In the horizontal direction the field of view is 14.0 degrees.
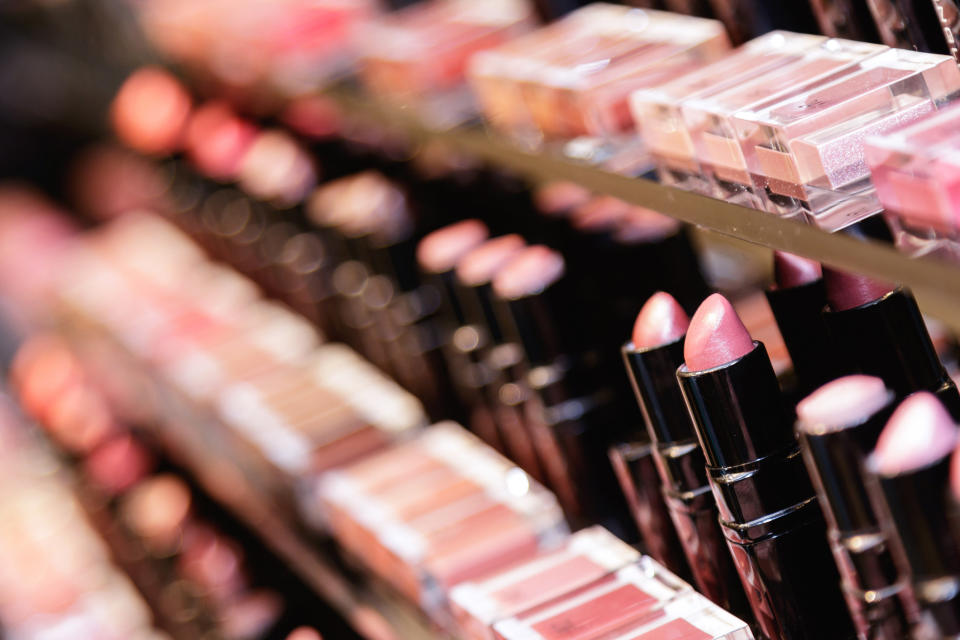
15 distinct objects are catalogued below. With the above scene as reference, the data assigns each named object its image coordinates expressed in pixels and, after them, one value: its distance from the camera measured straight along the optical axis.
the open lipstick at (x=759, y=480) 0.62
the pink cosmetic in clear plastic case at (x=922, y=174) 0.58
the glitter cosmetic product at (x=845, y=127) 0.60
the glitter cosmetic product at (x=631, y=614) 0.65
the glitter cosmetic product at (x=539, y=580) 0.68
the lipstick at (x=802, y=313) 0.63
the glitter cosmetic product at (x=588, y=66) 0.67
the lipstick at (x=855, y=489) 0.60
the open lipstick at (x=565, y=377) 0.73
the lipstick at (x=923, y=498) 0.58
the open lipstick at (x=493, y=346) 0.75
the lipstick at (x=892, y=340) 0.61
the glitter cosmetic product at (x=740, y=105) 0.62
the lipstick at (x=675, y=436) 0.65
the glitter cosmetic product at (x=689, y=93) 0.64
